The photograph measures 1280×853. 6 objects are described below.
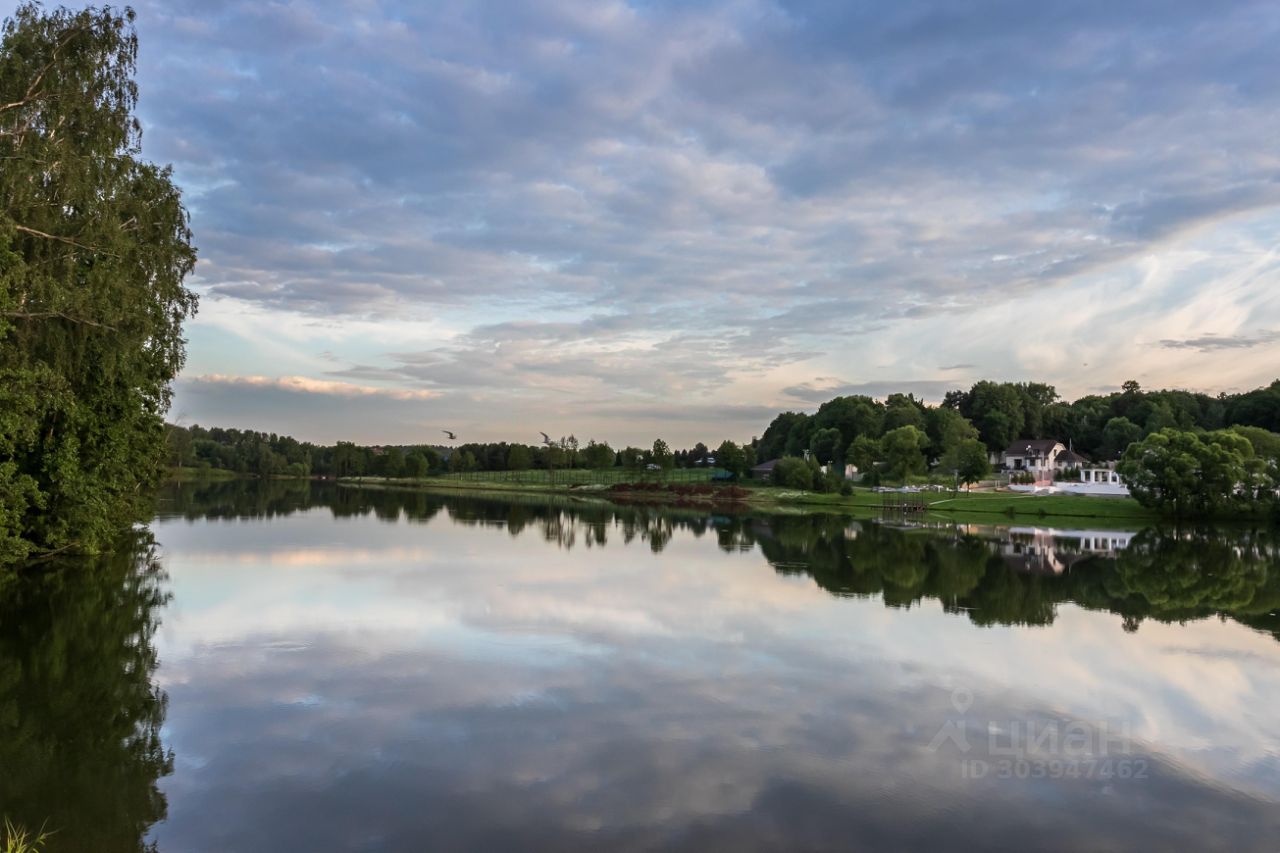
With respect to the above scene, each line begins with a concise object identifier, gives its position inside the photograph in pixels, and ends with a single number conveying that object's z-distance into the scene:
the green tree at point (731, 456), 103.12
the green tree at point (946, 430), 97.50
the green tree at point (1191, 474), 57.03
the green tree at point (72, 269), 17.39
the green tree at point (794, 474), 84.69
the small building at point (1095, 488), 70.69
